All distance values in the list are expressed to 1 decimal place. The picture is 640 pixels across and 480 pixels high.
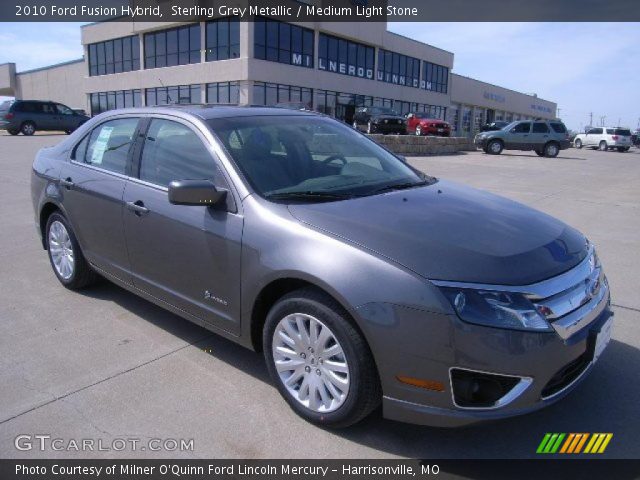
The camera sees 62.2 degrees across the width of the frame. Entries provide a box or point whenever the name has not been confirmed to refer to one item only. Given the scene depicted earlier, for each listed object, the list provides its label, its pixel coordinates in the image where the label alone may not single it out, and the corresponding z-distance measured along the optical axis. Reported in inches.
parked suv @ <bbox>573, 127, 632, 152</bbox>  1617.9
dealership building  1459.2
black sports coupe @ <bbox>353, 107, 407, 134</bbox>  1148.5
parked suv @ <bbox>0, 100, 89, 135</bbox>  1080.2
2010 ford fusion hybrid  93.7
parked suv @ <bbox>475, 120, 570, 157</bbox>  1084.5
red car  1167.6
